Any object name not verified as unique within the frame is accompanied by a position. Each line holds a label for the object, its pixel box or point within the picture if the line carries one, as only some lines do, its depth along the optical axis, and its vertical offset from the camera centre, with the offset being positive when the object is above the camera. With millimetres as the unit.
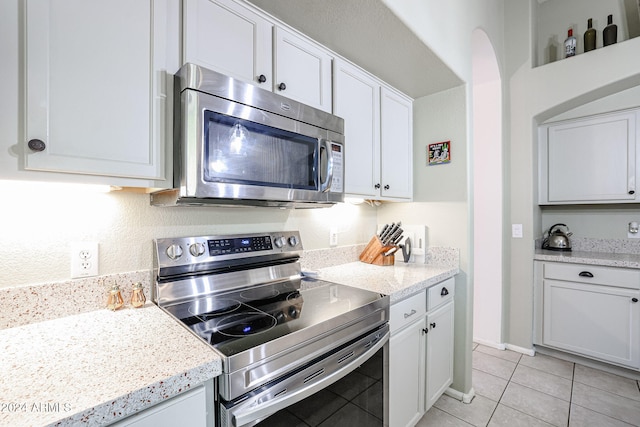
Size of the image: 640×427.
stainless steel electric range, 829 -367
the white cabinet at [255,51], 1091 +685
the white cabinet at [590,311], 2221 -774
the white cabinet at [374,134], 1672 +509
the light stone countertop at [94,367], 570 -360
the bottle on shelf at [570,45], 2609 +1488
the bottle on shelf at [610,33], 2463 +1504
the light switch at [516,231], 2694 -150
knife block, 2035 -276
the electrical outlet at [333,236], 1998 -144
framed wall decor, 2082 +437
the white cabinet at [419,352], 1449 -757
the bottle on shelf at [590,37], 2572 +1531
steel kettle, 2783 -237
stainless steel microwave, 990 +268
